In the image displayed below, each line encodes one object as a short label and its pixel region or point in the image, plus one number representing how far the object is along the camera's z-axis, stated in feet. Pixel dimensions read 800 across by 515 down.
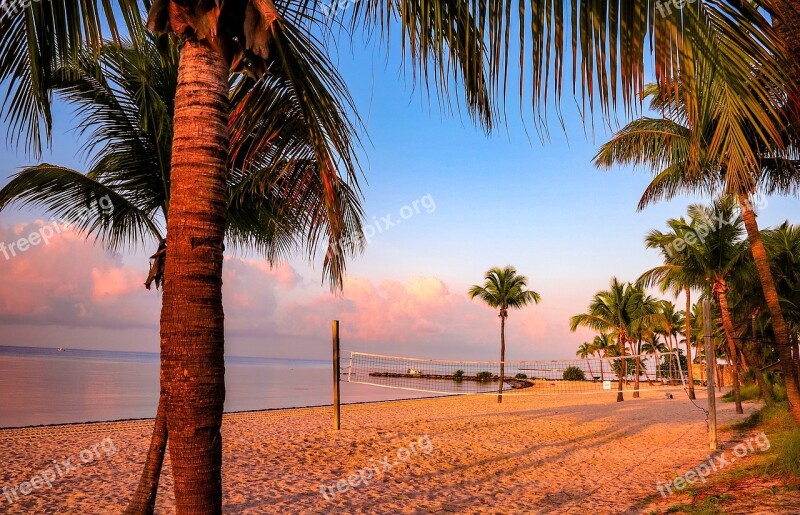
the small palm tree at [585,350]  176.55
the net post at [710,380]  32.91
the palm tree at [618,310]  90.84
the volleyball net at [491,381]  120.59
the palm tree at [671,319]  144.66
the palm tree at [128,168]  23.39
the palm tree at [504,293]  85.51
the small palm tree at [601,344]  160.88
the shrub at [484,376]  176.65
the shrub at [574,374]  163.81
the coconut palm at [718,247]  52.70
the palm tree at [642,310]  90.34
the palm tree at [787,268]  64.34
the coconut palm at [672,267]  56.34
